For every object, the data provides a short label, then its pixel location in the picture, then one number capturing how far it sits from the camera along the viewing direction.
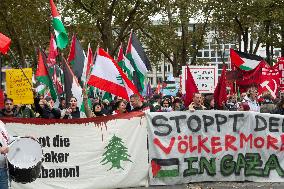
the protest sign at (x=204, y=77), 11.25
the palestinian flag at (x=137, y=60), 10.43
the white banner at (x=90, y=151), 7.46
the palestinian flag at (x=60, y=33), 8.70
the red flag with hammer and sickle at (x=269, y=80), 12.55
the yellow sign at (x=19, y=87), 9.70
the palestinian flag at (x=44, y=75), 9.30
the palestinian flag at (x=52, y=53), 10.15
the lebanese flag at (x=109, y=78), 8.16
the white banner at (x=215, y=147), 7.86
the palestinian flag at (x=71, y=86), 8.28
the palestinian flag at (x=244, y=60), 12.28
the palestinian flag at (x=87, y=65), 8.70
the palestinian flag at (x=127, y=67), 10.52
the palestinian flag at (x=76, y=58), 9.87
